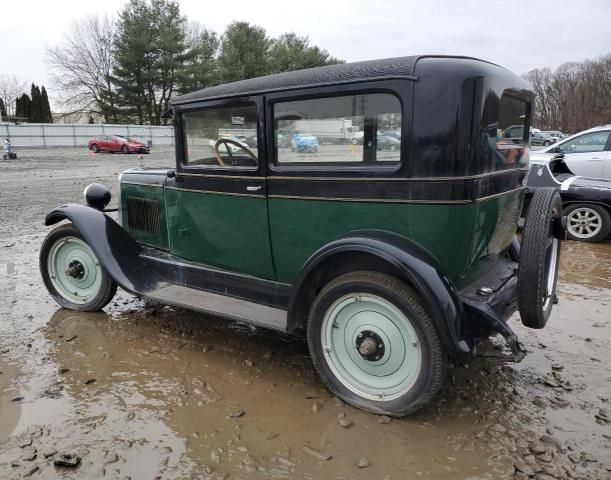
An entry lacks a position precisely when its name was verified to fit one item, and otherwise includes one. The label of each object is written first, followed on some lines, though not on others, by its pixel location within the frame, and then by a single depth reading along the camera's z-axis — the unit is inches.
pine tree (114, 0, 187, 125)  1628.9
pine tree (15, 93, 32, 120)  1647.4
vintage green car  96.3
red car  1088.6
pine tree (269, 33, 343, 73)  1789.1
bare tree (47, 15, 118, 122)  1852.9
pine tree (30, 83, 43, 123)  1667.1
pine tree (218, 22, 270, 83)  1700.3
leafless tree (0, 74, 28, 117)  2159.2
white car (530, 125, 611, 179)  324.2
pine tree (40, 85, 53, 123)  1677.4
